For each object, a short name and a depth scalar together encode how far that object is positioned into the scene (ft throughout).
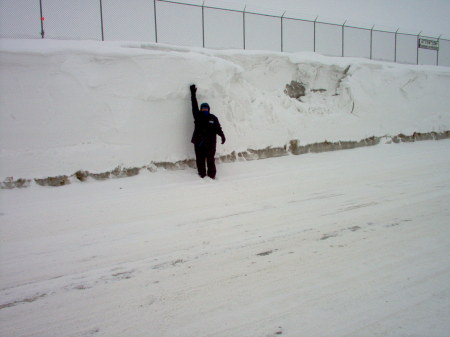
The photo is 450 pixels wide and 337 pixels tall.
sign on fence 62.39
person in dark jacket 24.02
